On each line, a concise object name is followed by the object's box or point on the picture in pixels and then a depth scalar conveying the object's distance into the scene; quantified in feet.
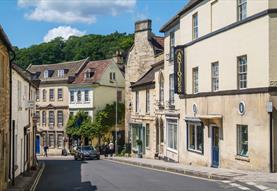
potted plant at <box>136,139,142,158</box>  151.91
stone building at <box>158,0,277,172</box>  67.05
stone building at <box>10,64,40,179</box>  70.54
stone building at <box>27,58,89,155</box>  227.81
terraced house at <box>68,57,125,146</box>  216.95
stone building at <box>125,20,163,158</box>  141.69
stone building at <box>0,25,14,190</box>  51.89
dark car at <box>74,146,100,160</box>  154.40
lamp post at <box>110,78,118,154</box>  221.52
